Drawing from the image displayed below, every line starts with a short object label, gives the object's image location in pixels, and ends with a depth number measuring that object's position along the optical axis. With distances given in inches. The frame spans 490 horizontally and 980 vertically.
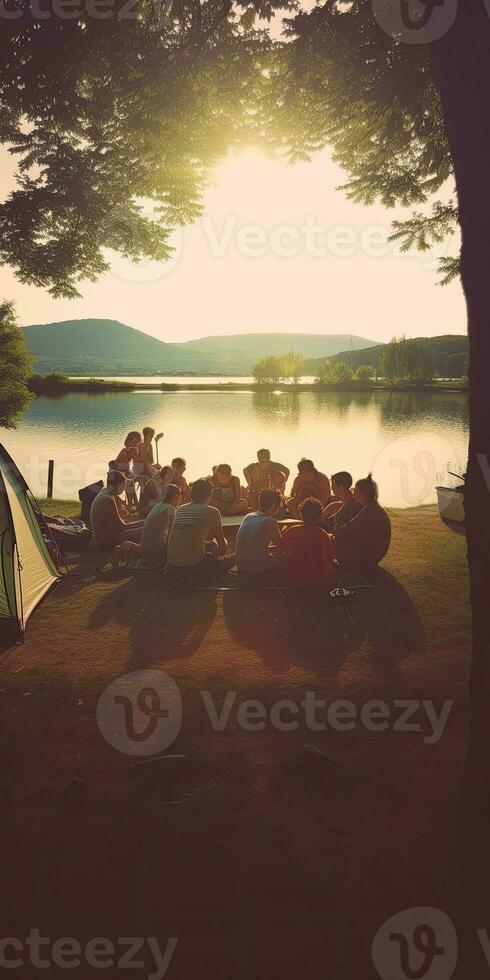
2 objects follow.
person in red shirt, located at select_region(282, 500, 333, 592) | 298.5
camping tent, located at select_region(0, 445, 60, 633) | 269.3
